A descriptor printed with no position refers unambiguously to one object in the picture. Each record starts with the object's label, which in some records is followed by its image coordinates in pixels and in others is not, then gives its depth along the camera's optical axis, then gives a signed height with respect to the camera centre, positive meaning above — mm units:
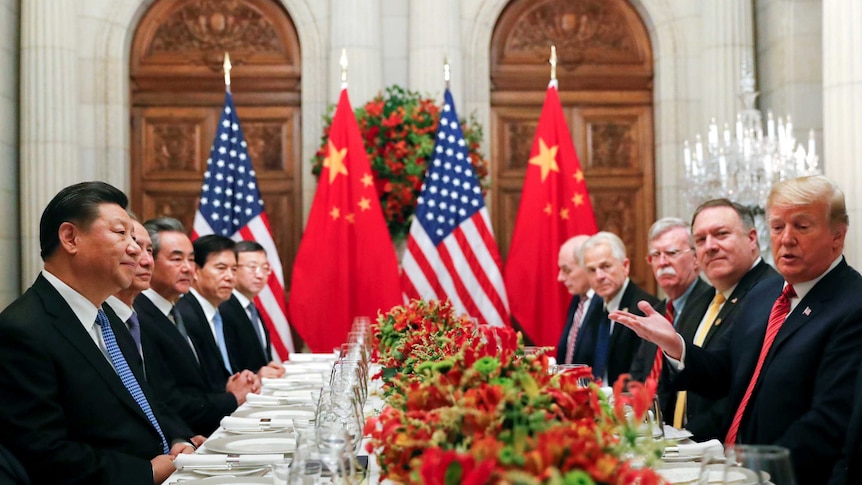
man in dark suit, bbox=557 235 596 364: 6318 -270
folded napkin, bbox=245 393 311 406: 4031 -621
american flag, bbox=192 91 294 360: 7659 +356
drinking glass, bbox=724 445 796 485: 1297 -292
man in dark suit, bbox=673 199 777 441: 4039 -70
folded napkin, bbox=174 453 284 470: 2631 -570
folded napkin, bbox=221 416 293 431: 3354 -597
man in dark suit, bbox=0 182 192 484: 2658 -325
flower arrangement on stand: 7762 +833
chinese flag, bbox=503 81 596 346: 7727 +192
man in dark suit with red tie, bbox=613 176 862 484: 2818 -291
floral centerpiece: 1265 -268
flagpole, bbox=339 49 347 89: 7699 +1420
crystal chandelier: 7074 +598
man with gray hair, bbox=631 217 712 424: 4730 -122
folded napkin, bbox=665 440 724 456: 2648 -548
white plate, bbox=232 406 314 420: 3613 -615
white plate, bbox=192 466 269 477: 2496 -572
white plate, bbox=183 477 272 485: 2412 -569
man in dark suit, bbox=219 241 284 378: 6031 -412
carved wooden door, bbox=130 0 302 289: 8625 +1363
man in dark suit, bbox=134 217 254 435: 4336 -423
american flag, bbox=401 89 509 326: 7562 +33
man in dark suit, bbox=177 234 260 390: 5035 -298
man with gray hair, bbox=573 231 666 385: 5195 -343
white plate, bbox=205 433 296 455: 2881 -583
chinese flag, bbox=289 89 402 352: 7602 -32
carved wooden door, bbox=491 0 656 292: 8789 +1355
